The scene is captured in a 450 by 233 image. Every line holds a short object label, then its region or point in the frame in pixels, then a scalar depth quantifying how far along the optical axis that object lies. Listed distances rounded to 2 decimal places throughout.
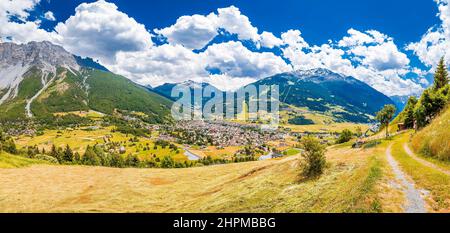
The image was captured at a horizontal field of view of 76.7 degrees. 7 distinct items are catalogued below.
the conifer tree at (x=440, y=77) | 103.44
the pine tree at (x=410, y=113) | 104.48
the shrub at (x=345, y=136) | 134.50
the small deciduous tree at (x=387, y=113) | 95.12
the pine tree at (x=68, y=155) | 158.05
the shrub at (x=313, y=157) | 45.22
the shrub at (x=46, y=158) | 140.62
